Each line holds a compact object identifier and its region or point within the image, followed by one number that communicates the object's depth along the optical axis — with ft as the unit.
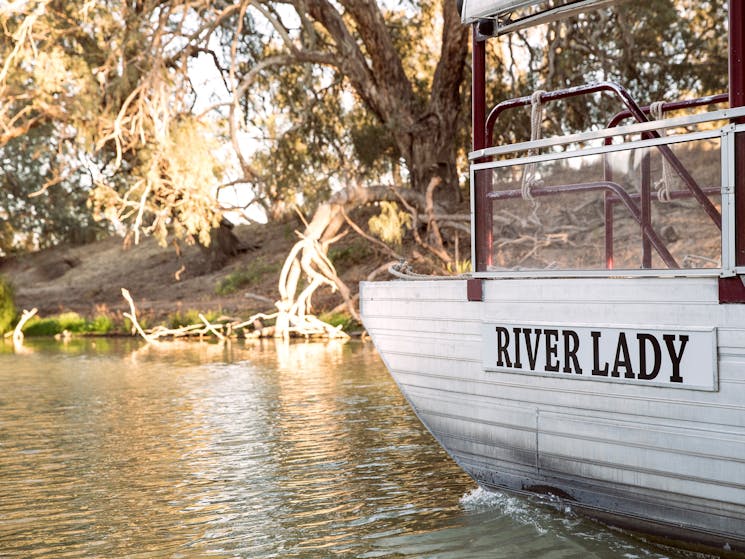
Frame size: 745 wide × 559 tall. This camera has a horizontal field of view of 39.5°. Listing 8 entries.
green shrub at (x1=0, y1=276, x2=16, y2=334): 70.69
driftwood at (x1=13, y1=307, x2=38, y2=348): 67.62
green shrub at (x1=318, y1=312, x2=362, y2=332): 60.57
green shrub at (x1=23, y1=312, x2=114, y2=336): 70.95
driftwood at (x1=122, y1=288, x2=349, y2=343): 58.59
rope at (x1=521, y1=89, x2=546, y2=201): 17.46
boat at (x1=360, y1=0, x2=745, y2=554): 14.67
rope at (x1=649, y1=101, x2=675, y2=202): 15.72
